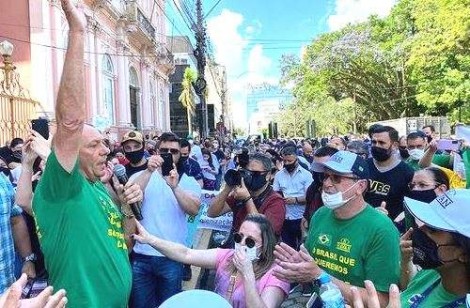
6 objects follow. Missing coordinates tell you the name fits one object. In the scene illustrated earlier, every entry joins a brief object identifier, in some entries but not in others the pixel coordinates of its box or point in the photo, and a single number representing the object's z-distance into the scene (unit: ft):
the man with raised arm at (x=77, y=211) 7.11
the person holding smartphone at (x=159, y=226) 13.17
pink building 47.39
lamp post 35.09
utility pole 56.61
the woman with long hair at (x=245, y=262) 9.16
